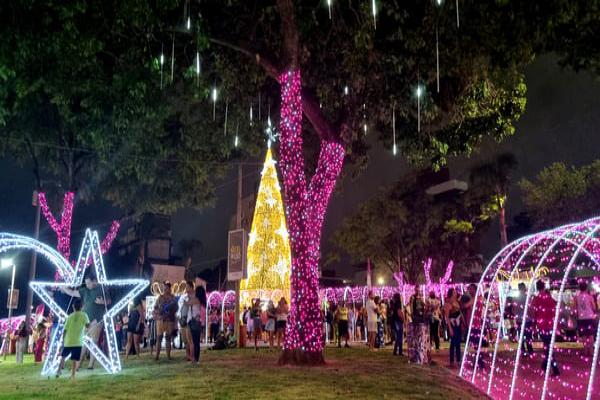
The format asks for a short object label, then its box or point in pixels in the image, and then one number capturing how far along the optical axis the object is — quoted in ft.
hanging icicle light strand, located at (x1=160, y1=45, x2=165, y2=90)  47.88
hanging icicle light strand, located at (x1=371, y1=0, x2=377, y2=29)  39.85
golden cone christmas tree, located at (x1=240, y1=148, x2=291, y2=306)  81.61
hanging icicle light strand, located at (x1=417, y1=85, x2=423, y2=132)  51.44
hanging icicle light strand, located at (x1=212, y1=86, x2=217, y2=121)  58.58
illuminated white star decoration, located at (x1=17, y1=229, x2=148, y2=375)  42.37
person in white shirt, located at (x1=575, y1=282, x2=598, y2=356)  47.39
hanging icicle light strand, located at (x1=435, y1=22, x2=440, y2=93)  43.33
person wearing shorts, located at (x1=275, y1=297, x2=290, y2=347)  59.82
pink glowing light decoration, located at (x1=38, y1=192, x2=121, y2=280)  79.30
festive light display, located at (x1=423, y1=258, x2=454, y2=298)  120.16
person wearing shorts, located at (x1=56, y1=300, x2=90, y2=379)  36.37
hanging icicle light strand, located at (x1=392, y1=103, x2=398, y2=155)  55.32
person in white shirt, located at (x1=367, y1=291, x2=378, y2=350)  62.28
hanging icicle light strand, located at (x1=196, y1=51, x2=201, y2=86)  47.66
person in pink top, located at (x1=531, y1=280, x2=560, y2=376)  39.64
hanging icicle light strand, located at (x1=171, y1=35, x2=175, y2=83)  49.05
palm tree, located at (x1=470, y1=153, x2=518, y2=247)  122.21
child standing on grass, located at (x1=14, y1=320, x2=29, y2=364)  60.10
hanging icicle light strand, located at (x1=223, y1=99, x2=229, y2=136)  63.98
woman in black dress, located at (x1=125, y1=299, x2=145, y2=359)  56.80
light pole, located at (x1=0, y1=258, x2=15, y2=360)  77.92
